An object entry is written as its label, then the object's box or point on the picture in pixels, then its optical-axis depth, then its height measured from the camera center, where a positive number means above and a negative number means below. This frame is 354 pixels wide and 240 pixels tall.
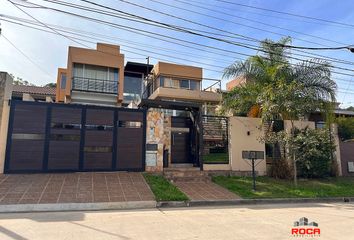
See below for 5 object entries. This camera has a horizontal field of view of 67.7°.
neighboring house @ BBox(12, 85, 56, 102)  24.85 +5.61
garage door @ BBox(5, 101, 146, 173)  10.90 +0.48
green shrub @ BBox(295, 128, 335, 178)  11.91 -0.09
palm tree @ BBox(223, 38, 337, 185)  12.12 +3.22
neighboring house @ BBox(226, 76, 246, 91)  15.56 +4.22
